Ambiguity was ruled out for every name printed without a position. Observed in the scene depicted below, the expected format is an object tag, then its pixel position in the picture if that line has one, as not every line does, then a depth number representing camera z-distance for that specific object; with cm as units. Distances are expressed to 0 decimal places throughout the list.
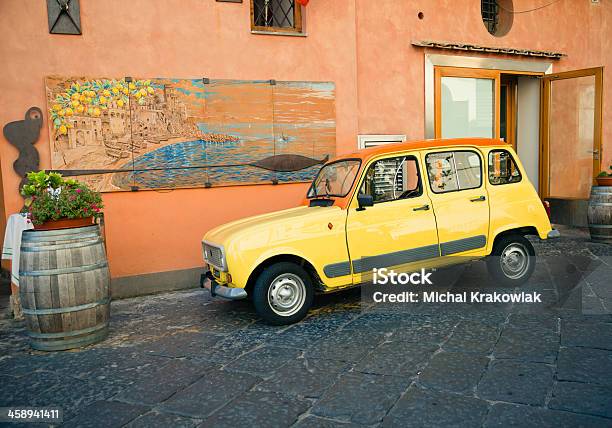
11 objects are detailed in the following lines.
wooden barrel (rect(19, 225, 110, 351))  445
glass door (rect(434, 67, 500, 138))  884
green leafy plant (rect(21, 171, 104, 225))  454
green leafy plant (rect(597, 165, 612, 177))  886
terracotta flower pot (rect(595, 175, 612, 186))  869
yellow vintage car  498
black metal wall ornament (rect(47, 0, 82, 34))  611
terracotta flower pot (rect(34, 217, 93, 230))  455
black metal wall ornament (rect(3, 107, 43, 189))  603
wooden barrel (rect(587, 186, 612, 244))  856
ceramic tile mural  629
